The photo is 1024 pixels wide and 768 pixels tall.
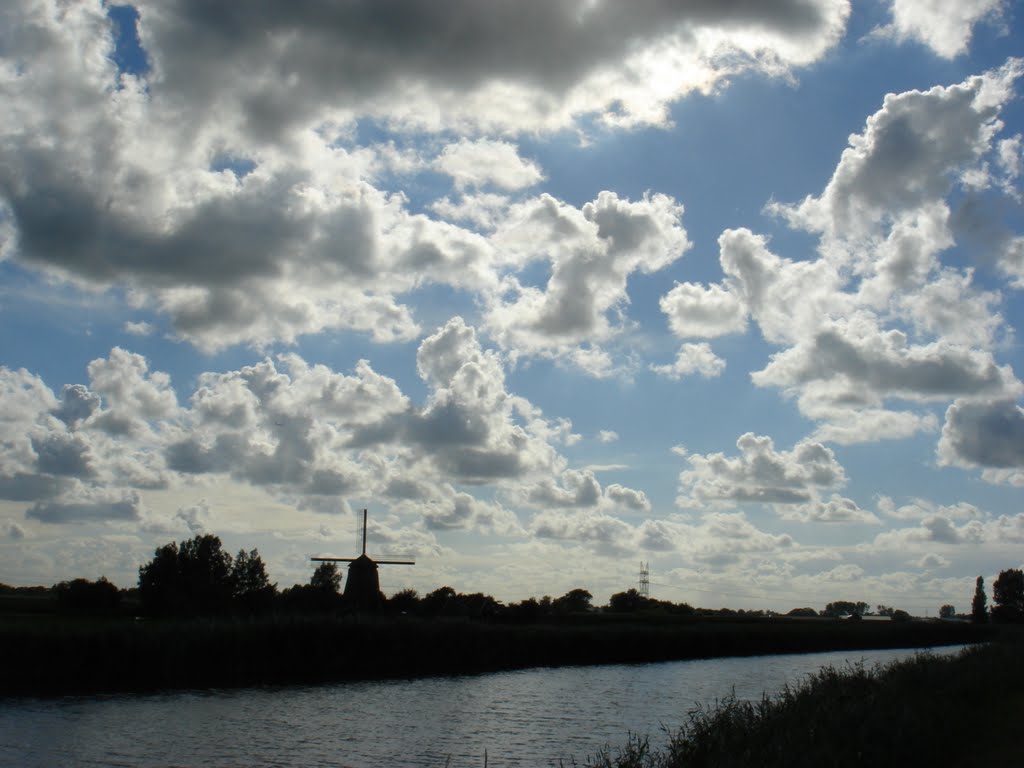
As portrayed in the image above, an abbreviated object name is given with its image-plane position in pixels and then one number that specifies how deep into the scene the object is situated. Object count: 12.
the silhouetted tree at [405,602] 73.64
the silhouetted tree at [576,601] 138.50
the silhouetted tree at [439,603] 73.08
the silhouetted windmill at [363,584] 73.62
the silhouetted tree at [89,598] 75.75
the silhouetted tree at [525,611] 83.94
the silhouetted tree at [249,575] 92.75
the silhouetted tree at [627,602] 139.12
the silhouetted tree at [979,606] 149.00
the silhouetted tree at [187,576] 78.31
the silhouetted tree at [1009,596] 148.38
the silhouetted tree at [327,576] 104.88
